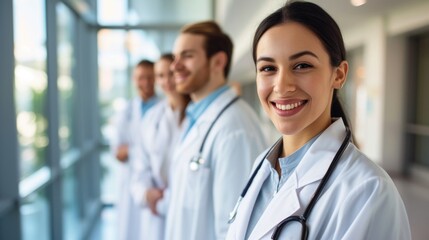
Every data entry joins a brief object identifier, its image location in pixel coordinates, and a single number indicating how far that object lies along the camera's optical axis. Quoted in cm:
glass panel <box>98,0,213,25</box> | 539
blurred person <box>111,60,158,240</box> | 339
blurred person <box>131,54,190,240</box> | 243
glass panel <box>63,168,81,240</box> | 392
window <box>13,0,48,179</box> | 247
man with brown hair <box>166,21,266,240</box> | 151
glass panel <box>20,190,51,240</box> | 251
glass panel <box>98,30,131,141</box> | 543
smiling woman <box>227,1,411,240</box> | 76
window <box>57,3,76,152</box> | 385
